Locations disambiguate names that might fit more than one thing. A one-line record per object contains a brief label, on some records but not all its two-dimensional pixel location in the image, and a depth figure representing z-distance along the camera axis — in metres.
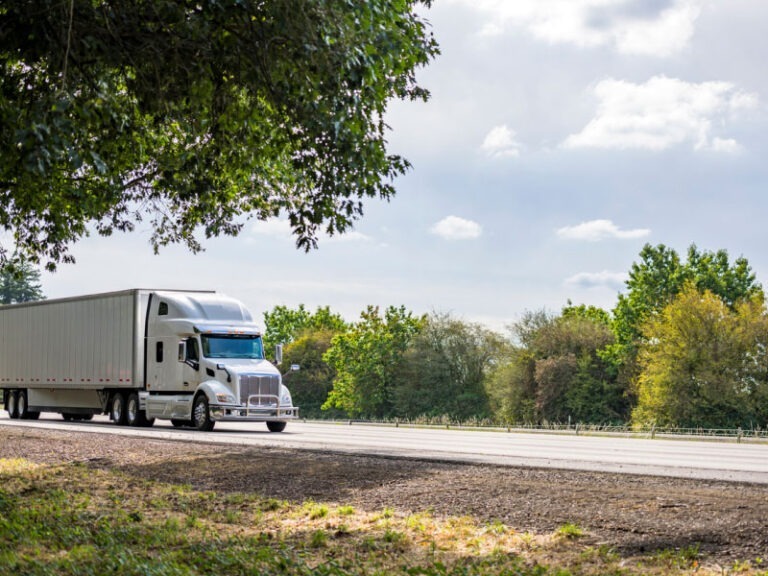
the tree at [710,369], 63.44
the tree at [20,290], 139.12
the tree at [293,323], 124.38
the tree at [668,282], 78.50
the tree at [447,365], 83.31
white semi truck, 30.02
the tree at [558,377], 74.38
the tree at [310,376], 102.12
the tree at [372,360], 88.69
